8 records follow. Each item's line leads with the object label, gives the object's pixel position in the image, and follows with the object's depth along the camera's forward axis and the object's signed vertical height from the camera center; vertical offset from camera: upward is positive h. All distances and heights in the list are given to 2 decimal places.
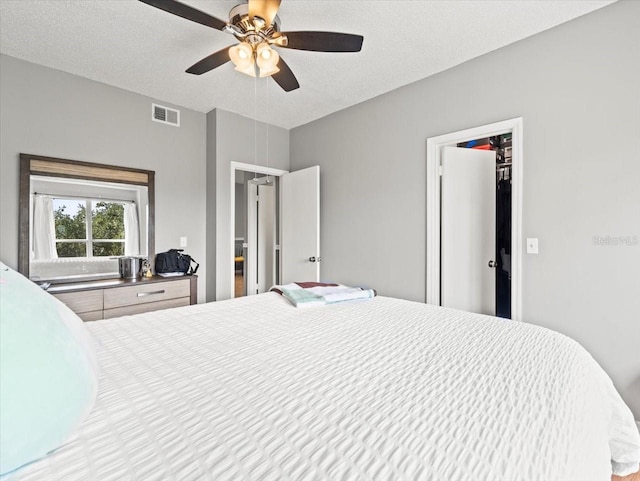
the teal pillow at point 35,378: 0.51 -0.27
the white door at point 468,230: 2.77 +0.09
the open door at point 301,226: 3.55 +0.15
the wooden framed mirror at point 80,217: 2.51 +0.18
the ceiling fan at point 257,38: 1.56 +1.16
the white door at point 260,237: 4.70 +0.01
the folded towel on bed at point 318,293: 1.80 -0.36
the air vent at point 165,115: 3.15 +1.31
